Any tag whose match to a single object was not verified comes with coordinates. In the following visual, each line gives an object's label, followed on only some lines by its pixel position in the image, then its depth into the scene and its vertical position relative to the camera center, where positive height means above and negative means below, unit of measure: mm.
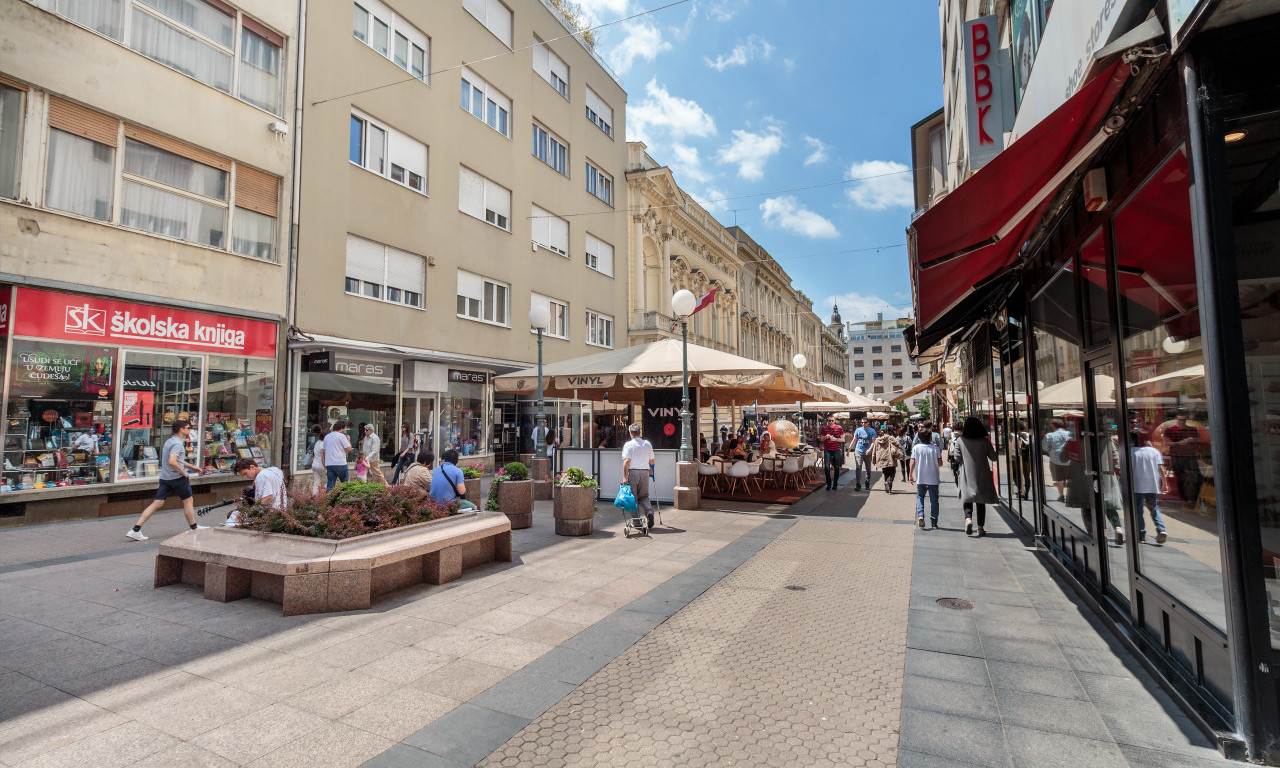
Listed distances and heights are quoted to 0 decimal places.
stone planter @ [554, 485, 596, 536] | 8805 -1144
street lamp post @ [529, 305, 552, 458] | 11728 +2103
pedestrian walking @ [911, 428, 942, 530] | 9584 -780
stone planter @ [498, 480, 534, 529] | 9406 -1066
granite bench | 5320 -1205
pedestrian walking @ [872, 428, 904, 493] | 14359 -717
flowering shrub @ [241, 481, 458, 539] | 5883 -810
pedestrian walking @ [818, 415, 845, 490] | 15164 -630
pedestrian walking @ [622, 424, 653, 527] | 9039 -581
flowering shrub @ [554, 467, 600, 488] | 8930 -728
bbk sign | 8195 +4460
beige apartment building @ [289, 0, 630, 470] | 14867 +6358
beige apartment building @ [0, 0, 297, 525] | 10039 +3570
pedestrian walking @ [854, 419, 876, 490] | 14906 -652
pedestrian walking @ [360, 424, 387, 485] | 14367 -480
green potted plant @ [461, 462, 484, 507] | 9727 -824
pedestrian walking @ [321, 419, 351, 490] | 12219 -446
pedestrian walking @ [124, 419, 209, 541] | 8406 -662
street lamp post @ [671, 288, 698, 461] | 11156 +1175
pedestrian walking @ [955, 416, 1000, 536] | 8883 -660
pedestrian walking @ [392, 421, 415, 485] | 14995 -524
